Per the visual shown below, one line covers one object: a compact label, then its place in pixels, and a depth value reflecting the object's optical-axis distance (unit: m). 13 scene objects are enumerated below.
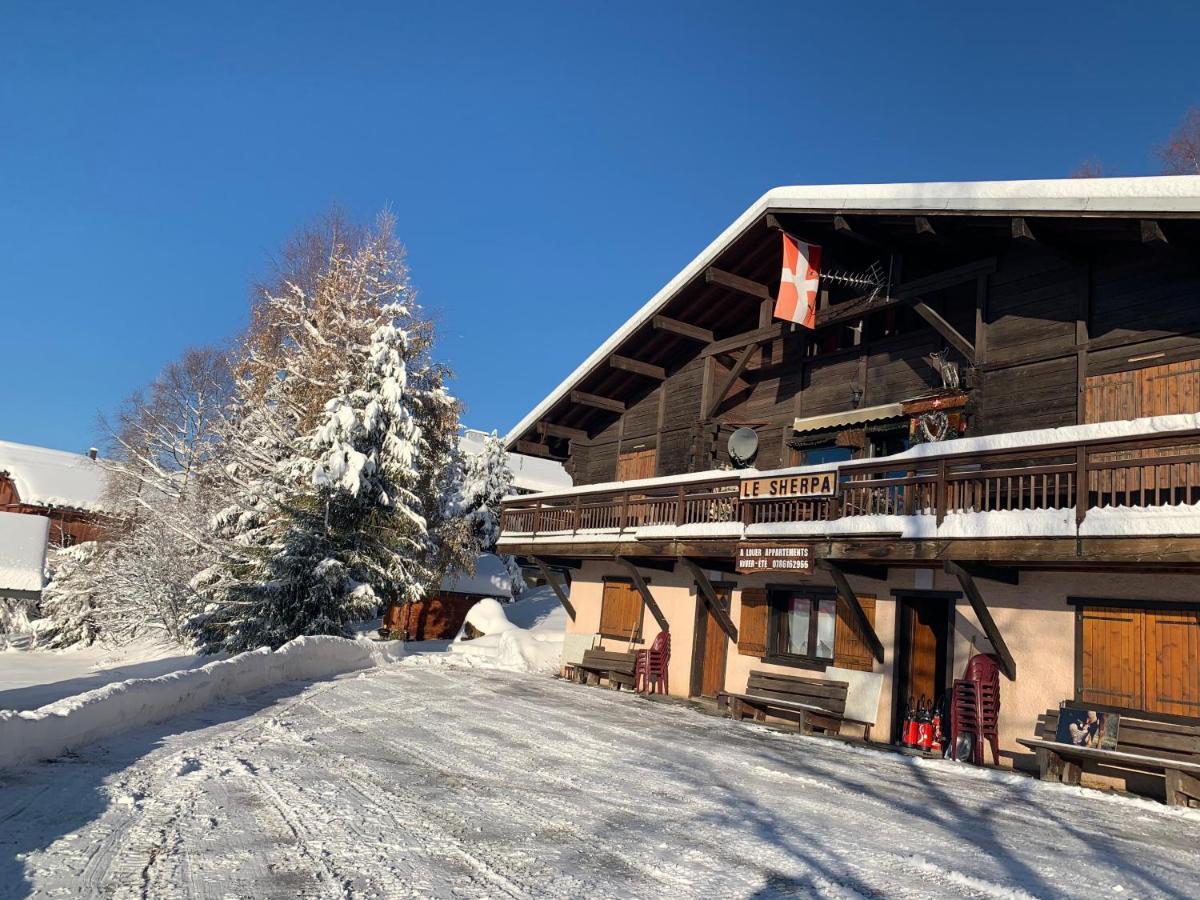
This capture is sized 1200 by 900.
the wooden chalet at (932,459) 10.21
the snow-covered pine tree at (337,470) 22.38
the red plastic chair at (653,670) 17.86
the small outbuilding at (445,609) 31.72
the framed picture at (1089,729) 10.22
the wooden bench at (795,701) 13.62
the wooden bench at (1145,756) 9.12
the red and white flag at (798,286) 15.51
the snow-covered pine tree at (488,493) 36.50
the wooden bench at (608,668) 18.30
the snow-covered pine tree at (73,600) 33.34
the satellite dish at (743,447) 16.72
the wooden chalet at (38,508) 36.09
